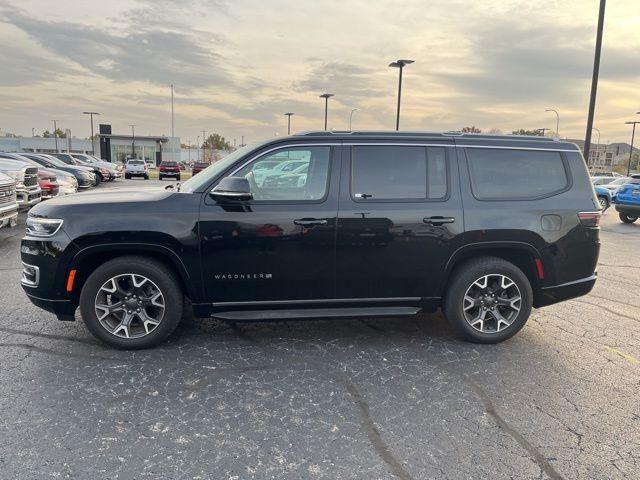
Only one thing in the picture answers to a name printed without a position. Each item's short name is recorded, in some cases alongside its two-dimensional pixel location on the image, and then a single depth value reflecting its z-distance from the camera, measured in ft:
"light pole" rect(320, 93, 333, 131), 120.38
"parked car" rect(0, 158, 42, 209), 34.47
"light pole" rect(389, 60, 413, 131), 91.04
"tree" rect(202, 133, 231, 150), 337.31
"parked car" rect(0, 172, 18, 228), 28.58
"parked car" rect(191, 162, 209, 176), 119.65
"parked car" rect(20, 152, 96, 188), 68.50
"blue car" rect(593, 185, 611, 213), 67.56
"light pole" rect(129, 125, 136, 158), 247.70
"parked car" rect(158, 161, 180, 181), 123.65
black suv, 13.46
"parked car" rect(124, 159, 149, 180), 120.98
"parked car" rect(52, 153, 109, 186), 88.79
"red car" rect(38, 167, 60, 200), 44.17
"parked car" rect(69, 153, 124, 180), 95.13
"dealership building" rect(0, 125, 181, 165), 257.55
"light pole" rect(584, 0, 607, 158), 48.91
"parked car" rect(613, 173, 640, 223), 49.01
